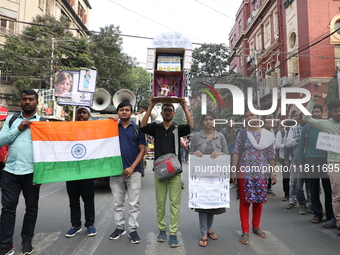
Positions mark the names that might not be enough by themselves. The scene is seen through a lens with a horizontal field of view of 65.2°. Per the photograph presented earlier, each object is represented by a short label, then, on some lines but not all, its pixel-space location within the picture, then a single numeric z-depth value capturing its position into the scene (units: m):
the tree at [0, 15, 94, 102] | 19.72
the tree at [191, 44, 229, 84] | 25.95
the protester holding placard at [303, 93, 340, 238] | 3.76
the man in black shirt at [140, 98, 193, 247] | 3.56
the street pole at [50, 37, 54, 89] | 19.11
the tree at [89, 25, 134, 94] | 22.67
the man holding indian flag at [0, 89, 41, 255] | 3.15
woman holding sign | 3.70
